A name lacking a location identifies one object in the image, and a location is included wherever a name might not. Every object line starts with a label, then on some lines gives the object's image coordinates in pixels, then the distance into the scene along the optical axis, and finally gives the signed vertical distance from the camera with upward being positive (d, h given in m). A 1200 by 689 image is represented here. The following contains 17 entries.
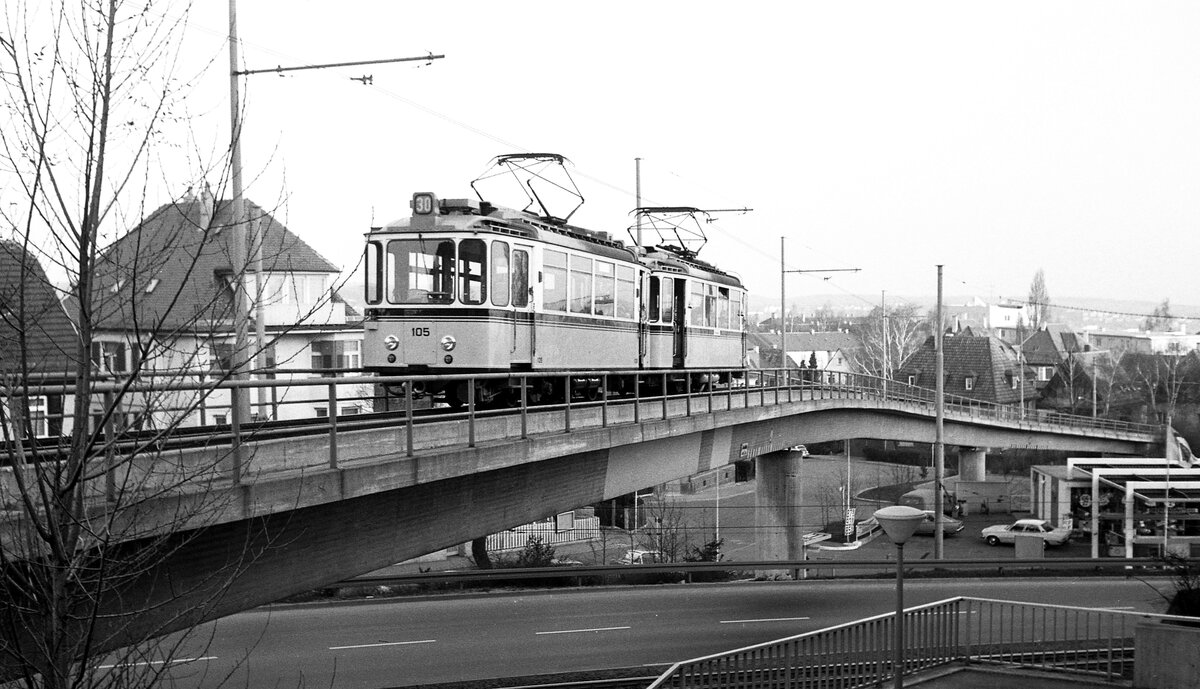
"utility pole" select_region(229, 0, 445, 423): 13.66 +1.87
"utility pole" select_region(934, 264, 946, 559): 34.19 -4.01
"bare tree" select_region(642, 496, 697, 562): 35.06 -7.40
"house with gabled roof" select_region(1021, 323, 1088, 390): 93.44 -1.46
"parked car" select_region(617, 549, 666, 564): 35.84 -7.31
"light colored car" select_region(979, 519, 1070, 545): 42.78 -7.66
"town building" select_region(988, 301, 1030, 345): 157.95 +0.60
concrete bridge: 9.29 -1.71
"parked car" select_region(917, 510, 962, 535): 48.28 -8.27
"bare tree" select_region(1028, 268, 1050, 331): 152.62 +5.19
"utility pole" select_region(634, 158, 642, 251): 38.00 +5.39
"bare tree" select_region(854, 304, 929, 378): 87.64 -0.47
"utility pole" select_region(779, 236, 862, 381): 43.97 +2.03
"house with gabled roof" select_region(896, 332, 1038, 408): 77.00 -2.39
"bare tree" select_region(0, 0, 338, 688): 5.97 -0.30
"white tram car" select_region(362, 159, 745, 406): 17.67 +0.68
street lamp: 14.14 -2.43
